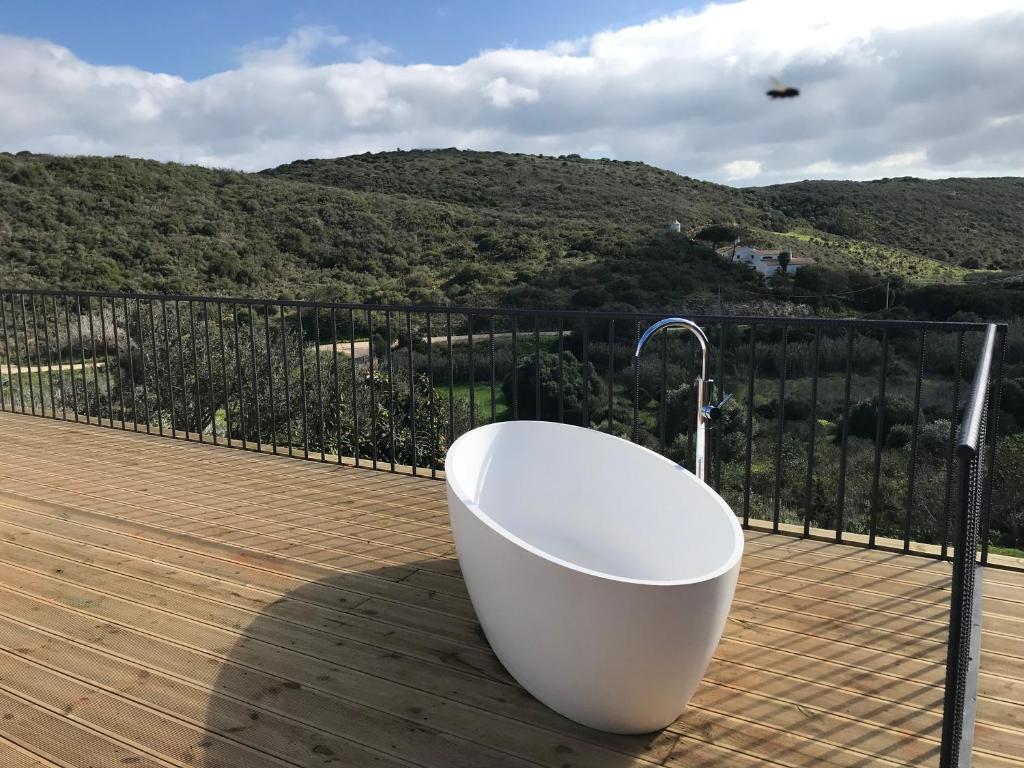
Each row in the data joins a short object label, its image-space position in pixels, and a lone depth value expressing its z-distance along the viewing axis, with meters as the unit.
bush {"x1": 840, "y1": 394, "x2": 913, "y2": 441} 9.24
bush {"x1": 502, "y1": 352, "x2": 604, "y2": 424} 7.17
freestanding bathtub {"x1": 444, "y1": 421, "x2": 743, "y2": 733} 1.45
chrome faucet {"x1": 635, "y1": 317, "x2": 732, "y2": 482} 2.24
